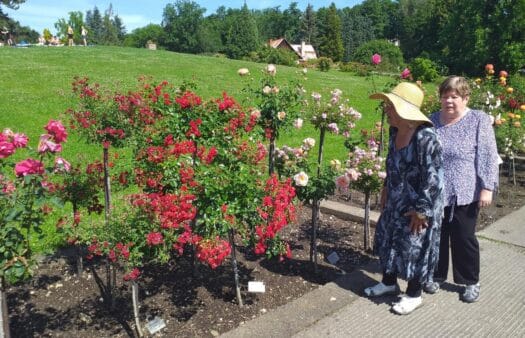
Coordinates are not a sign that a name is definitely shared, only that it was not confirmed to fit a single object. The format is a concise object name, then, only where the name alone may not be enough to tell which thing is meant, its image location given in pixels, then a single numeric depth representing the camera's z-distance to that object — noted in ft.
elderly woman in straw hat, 9.41
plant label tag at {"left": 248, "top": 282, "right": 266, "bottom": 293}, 10.96
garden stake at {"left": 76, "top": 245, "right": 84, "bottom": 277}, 11.70
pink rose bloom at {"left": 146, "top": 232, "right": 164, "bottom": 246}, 8.39
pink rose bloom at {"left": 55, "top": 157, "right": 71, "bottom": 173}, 7.43
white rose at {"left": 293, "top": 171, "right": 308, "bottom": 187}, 11.22
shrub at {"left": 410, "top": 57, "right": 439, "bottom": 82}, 95.09
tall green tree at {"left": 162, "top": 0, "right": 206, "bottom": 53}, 209.56
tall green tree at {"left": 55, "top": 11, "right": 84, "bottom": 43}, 274.28
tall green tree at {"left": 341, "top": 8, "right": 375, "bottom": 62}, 240.12
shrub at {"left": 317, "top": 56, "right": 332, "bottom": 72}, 109.50
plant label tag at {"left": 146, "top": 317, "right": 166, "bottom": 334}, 9.52
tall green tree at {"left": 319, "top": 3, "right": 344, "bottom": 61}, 211.20
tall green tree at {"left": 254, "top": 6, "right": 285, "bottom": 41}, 304.09
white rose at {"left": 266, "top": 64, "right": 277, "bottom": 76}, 14.36
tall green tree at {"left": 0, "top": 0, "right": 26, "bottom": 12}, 119.03
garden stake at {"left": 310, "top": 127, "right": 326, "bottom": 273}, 12.57
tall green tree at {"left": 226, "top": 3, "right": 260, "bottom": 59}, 163.47
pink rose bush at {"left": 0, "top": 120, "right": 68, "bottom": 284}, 7.22
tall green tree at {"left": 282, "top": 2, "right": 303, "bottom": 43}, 291.15
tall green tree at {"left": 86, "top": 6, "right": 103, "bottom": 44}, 353.31
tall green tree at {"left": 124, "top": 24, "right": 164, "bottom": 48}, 277.85
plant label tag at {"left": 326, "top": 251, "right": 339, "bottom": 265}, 13.28
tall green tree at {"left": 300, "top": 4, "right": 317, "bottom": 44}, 259.80
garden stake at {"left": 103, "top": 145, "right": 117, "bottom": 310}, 10.62
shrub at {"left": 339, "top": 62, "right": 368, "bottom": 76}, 95.77
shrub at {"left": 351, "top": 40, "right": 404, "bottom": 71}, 141.24
